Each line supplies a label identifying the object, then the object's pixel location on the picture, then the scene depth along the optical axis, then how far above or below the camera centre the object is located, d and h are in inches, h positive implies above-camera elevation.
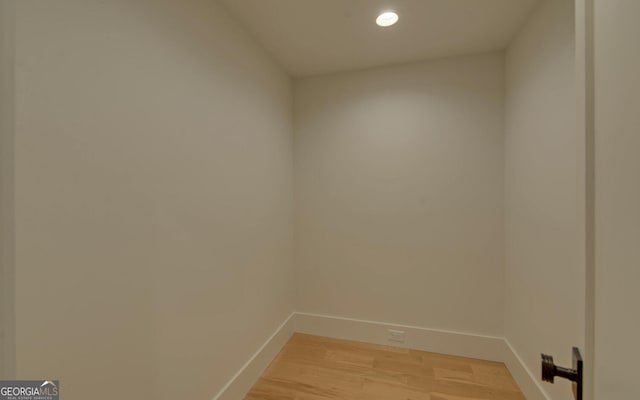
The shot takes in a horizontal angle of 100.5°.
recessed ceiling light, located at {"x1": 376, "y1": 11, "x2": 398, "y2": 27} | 71.2 +49.6
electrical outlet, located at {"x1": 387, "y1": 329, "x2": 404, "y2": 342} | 97.3 -50.1
